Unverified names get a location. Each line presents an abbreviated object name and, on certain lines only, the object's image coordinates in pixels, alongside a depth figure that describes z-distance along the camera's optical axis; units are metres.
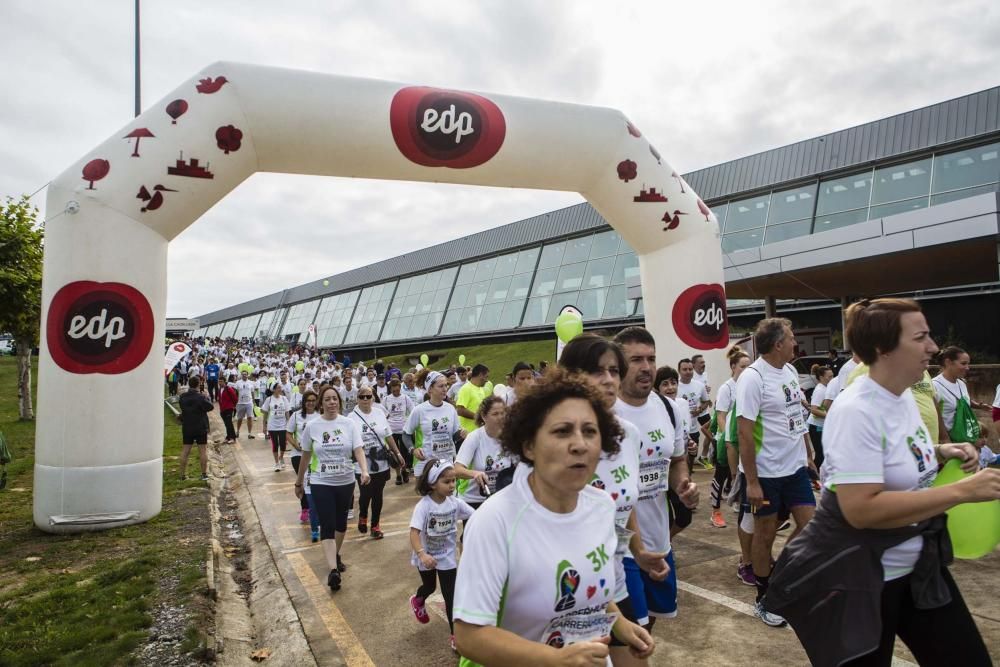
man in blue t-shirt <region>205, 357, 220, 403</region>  23.02
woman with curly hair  1.81
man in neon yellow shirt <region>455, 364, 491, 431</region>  8.32
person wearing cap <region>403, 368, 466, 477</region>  7.40
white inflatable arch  7.18
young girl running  4.59
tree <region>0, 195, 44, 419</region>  11.17
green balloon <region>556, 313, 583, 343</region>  6.03
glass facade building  17.16
